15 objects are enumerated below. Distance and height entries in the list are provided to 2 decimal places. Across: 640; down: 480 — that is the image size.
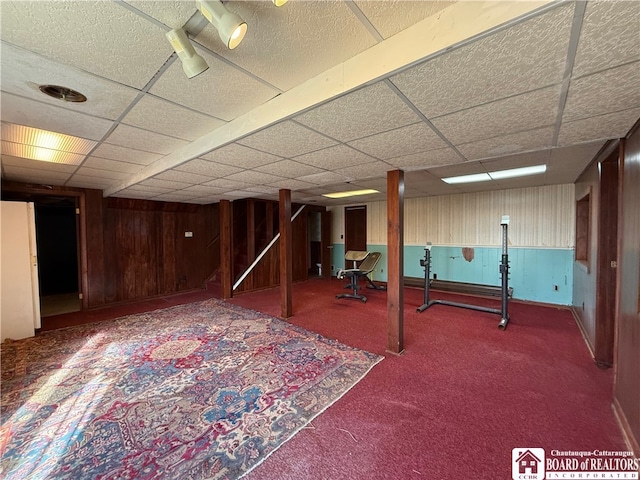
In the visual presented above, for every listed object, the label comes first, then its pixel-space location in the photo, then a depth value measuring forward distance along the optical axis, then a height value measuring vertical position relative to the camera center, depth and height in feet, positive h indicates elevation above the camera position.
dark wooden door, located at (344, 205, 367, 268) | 24.66 +0.57
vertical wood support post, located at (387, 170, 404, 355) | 9.55 -0.94
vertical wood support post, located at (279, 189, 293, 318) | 14.01 -1.04
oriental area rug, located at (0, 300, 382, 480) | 5.22 -4.57
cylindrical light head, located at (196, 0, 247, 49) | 2.91 +2.51
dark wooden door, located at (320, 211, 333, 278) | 26.18 -0.83
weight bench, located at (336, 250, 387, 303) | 17.77 -2.71
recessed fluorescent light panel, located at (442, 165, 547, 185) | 11.53 +2.89
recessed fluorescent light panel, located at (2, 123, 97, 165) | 7.09 +2.91
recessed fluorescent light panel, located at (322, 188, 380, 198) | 17.44 +2.92
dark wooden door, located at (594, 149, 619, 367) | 8.40 -1.02
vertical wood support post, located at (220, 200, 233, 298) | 18.58 -1.04
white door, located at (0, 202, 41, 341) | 11.63 -1.64
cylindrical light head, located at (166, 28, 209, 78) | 3.48 +2.54
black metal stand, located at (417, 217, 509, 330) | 12.20 -3.53
